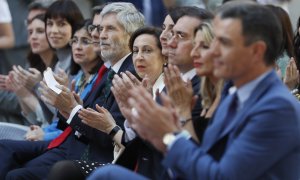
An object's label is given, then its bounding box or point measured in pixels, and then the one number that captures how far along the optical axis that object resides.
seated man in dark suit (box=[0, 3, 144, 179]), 9.42
